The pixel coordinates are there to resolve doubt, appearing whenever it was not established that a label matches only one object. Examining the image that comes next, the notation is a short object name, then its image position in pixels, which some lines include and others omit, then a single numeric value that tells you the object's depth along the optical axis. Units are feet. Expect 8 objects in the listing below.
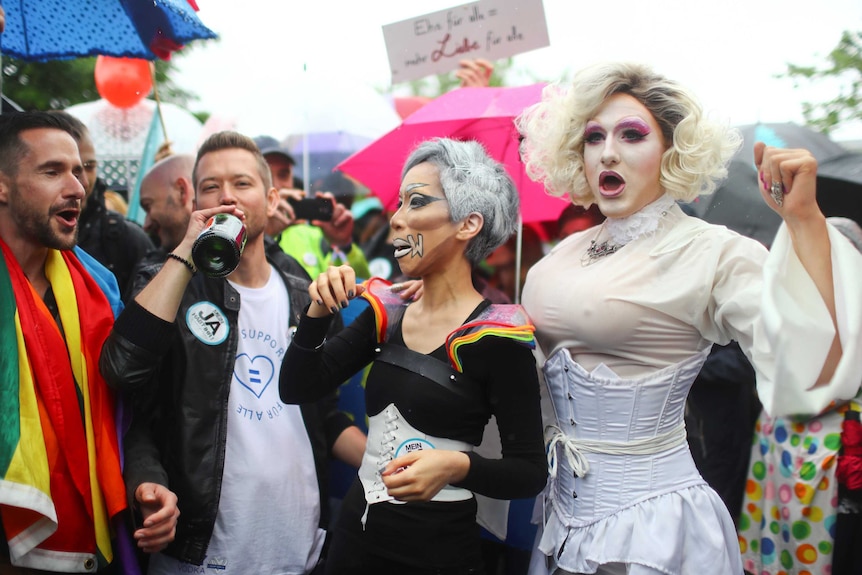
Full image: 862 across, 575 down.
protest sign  11.99
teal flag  14.46
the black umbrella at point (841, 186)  10.50
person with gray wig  6.18
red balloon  15.58
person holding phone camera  12.41
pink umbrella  11.27
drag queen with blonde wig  5.39
